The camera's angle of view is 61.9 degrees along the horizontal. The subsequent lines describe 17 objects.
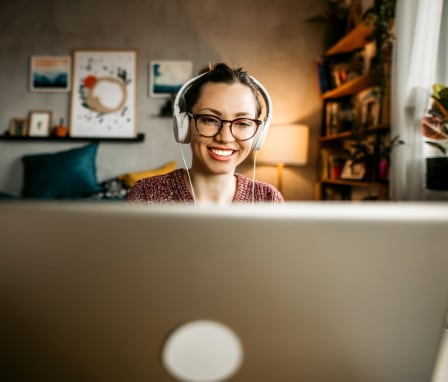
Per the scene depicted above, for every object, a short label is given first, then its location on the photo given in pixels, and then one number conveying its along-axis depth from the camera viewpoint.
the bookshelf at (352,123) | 2.38
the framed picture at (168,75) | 3.37
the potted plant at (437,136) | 1.58
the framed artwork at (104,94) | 3.38
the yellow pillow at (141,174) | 3.07
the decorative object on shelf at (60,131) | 3.36
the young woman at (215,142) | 1.04
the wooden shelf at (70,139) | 3.38
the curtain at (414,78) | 1.89
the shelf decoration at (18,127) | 3.44
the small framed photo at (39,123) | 3.43
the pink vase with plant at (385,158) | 2.02
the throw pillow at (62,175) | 3.07
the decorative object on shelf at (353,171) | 2.58
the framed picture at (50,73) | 3.39
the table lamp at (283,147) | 2.90
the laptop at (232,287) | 0.33
